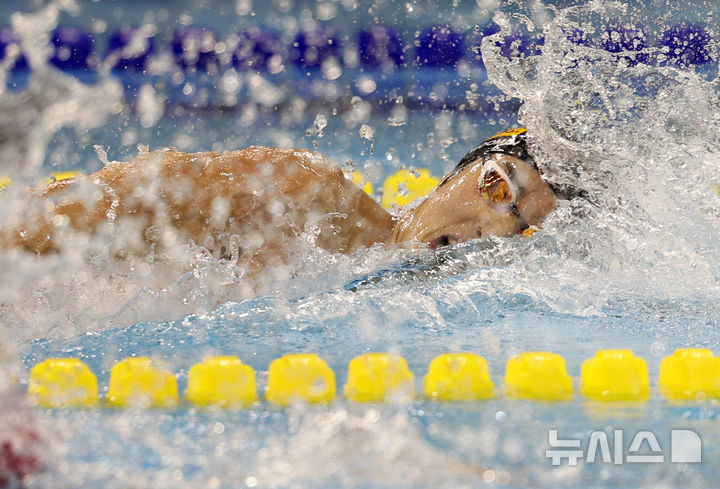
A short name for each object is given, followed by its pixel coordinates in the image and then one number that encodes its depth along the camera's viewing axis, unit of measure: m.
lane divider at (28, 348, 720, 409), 10.13
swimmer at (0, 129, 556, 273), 10.62
